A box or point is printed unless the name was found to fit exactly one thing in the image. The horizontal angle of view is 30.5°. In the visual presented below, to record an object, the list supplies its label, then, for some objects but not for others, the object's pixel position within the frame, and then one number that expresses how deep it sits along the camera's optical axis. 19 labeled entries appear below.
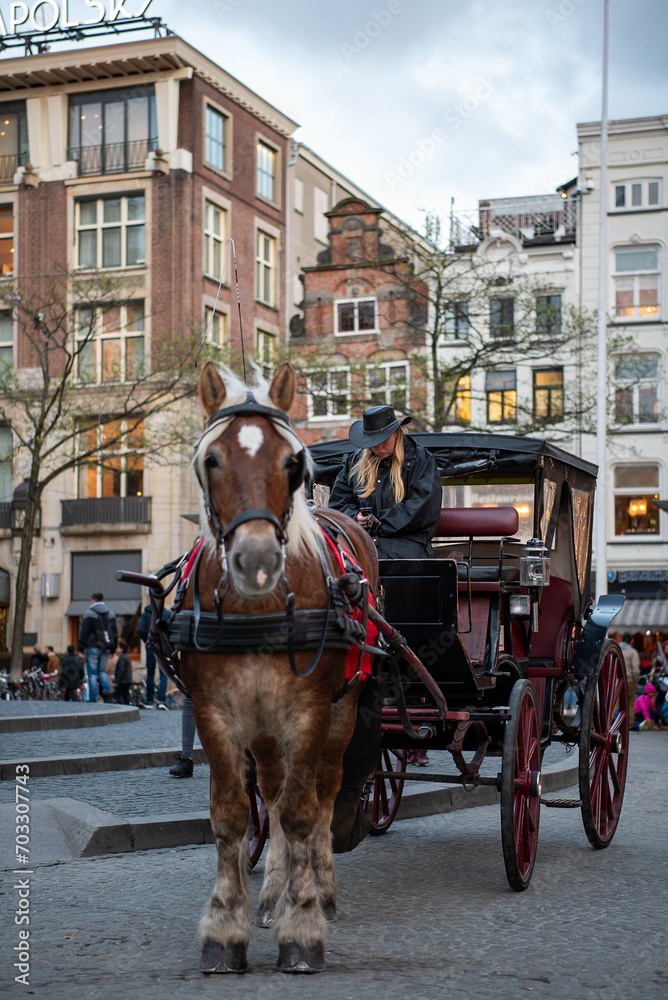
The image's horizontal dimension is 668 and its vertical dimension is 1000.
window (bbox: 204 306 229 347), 35.97
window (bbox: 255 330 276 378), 30.75
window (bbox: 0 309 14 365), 38.94
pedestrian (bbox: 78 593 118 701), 20.69
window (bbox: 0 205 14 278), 39.78
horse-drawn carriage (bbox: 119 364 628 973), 4.64
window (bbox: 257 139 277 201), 41.34
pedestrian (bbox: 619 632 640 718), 17.53
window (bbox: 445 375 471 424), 29.89
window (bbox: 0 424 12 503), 38.59
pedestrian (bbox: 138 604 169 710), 22.69
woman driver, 6.62
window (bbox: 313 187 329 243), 45.53
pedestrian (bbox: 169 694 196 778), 10.34
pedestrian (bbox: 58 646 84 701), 22.92
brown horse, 4.54
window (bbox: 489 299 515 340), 26.62
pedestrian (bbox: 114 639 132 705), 23.11
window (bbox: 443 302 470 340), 27.05
